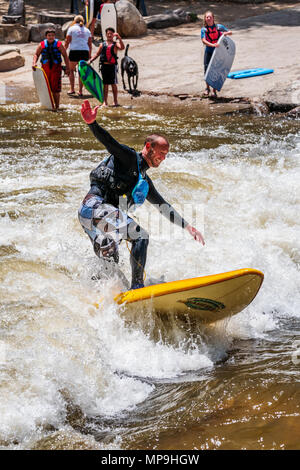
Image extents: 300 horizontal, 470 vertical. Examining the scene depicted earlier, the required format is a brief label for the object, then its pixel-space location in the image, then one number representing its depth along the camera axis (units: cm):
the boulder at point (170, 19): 1683
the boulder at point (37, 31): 1546
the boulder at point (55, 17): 1588
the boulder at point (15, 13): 1595
